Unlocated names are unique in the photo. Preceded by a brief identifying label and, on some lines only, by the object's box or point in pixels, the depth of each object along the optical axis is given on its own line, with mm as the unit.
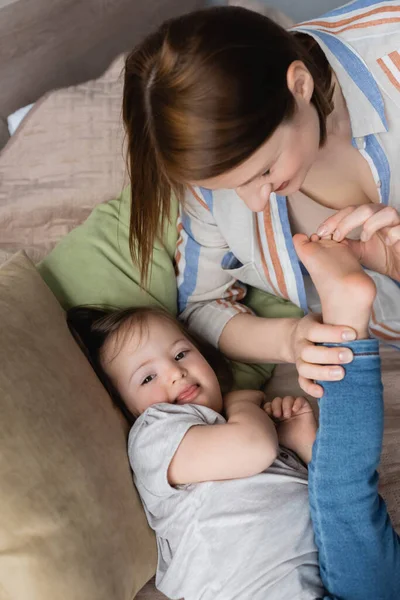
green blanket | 1385
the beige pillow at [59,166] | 1596
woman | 928
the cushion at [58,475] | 912
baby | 1038
